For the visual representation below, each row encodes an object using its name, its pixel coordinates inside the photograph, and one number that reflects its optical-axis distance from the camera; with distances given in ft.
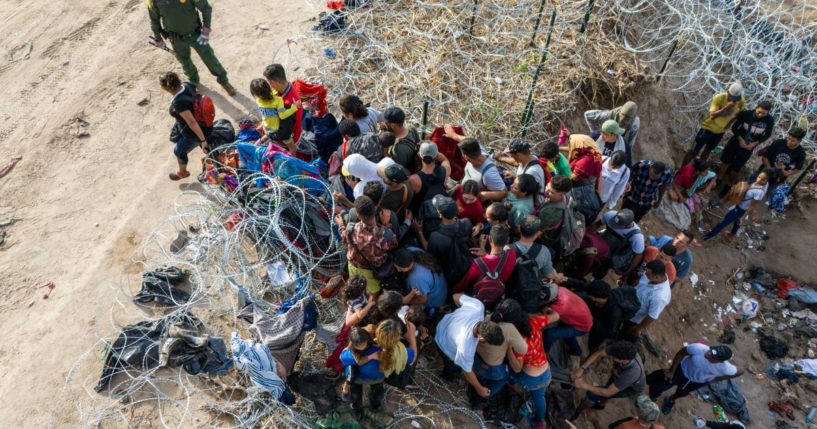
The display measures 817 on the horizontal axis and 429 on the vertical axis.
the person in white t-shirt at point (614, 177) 16.79
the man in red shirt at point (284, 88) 16.61
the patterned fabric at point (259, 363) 12.82
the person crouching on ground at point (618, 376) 13.46
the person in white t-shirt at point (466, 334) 11.78
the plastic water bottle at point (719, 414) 18.71
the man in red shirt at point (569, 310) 13.62
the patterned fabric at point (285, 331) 13.38
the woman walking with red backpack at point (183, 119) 17.48
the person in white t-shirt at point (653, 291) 14.55
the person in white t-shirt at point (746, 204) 20.97
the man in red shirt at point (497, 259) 12.80
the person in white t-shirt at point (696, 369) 14.93
